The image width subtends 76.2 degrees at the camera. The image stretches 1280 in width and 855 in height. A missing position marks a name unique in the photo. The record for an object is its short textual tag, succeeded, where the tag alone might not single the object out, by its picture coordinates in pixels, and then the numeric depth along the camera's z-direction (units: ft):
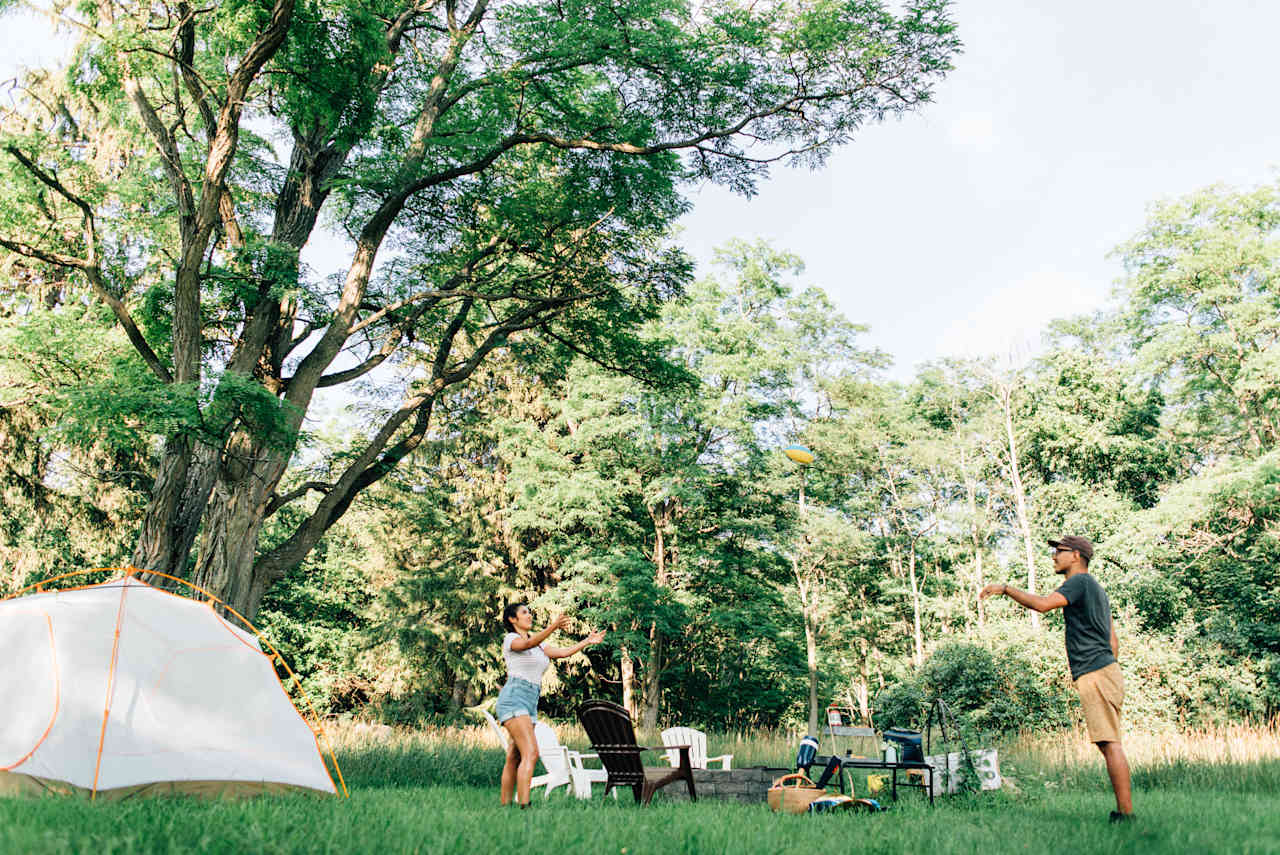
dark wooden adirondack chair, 21.40
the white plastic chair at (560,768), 24.31
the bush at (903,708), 45.96
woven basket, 18.79
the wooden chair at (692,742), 34.35
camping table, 20.93
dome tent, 17.95
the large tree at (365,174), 30.42
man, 15.89
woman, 18.60
